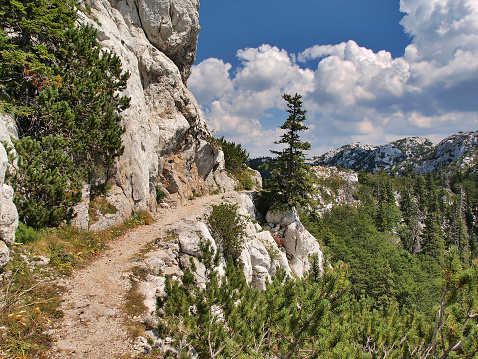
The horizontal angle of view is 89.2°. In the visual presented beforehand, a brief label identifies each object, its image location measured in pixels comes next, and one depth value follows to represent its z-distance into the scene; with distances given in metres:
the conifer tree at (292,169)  21.47
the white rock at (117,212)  10.73
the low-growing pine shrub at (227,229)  14.22
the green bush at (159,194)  18.31
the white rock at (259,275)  14.91
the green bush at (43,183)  7.61
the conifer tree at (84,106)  9.20
